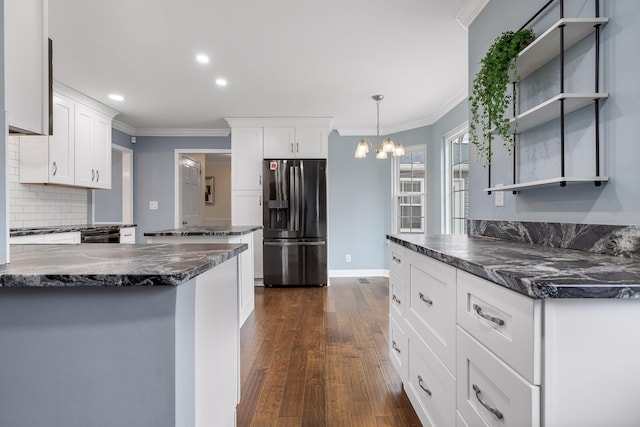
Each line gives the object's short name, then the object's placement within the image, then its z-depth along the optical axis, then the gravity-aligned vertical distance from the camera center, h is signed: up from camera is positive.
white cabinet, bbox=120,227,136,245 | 4.28 -0.28
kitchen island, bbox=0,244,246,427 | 0.88 -0.36
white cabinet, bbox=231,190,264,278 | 4.88 +0.09
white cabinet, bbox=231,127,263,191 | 4.86 +0.79
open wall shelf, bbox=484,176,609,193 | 1.29 +0.13
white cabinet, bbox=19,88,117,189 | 3.55 +0.73
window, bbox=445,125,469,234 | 4.08 +0.41
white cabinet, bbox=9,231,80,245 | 2.91 -0.23
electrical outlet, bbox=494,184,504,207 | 2.01 +0.09
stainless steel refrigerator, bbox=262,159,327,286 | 4.70 -0.05
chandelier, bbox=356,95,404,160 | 3.45 +0.67
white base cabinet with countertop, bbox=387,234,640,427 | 0.73 -0.31
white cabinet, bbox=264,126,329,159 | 4.82 +1.02
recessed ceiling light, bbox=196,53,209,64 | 2.96 +1.38
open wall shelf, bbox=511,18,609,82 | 1.30 +0.73
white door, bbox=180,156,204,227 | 5.73 +0.38
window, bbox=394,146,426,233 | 5.15 +0.35
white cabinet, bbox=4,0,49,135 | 1.07 +0.50
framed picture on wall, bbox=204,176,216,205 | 8.48 +0.56
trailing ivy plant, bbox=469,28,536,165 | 1.65 +0.71
